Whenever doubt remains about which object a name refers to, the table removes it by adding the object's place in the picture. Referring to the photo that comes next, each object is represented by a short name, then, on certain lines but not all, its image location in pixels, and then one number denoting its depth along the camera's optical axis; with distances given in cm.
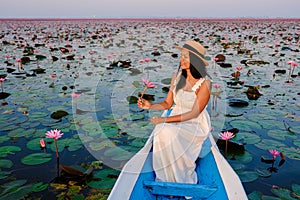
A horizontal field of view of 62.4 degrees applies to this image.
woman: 181
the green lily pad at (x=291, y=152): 260
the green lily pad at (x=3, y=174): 231
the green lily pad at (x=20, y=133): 303
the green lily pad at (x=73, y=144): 283
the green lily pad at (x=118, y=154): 262
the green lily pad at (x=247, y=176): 230
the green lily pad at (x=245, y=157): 261
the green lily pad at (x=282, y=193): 205
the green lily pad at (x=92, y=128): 311
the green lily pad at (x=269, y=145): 280
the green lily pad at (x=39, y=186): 215
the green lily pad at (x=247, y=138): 295
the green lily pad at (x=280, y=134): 300
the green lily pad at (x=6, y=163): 248
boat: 159
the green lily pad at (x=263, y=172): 238
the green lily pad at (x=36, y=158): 251
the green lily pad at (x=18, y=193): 202
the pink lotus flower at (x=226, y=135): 239
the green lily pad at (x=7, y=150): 265
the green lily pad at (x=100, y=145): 277
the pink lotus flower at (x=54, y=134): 226
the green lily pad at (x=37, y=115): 356
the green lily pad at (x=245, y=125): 328
